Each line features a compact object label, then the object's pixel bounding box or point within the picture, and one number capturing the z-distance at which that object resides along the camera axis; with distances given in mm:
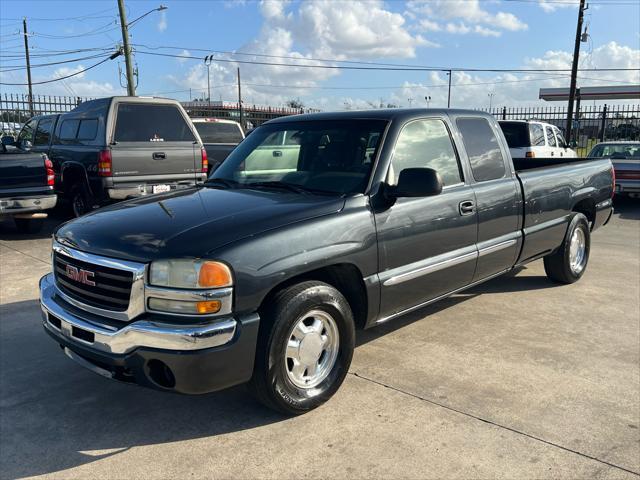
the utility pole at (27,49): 39531
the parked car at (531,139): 13617
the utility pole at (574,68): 22531
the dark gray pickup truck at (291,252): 2889
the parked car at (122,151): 8320
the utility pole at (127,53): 23766
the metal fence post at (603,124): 20156
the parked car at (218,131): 13305
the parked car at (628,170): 12641
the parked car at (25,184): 8281
